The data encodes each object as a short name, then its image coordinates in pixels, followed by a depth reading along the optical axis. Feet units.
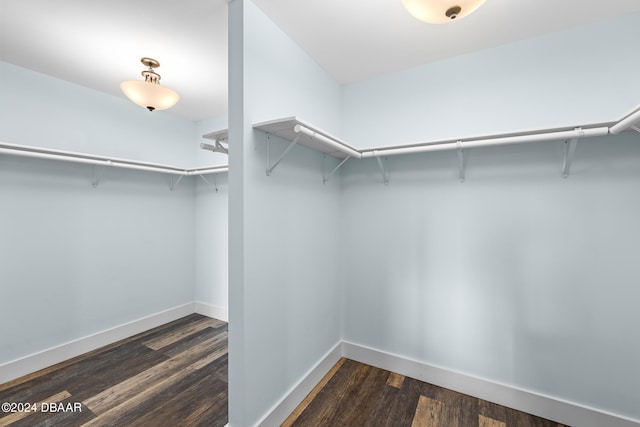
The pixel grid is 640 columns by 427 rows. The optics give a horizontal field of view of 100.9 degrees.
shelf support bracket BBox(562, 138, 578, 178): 4.94
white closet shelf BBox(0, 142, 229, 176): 6.06
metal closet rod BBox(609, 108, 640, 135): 3.73
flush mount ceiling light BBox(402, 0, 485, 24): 3.25
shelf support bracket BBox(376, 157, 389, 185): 6.95
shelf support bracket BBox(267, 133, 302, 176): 5.04
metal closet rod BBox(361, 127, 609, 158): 4.50
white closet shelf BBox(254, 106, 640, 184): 4.38
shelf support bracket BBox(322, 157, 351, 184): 6.95
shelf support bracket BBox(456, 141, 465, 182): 5.93
